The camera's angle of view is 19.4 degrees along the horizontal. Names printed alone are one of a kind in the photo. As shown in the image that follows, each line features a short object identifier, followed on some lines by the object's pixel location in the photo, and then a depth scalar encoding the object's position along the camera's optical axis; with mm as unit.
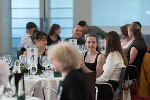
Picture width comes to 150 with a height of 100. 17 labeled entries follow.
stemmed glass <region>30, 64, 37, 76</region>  5809
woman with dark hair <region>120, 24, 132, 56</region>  9241
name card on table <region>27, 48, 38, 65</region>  6195
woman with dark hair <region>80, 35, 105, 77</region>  6661
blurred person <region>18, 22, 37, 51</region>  10261
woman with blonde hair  3229
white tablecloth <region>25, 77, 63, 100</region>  5531
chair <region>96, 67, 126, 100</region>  6142
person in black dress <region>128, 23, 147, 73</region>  8174
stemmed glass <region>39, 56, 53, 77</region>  6141
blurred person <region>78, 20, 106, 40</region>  11081
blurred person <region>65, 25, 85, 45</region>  9516
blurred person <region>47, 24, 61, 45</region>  9865
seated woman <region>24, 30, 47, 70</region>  7061
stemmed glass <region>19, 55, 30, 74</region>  6089
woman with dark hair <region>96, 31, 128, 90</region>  6509
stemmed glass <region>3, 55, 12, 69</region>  6319
